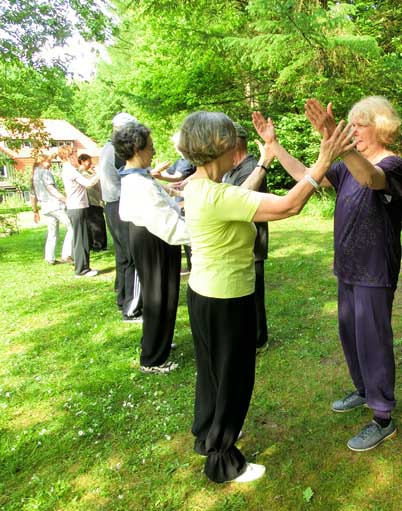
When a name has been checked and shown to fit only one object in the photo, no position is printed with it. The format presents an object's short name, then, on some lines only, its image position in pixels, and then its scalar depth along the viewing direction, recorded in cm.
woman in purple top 227
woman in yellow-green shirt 190
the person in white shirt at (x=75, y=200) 709
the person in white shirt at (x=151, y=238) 343
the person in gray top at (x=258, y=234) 350
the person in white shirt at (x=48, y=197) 782
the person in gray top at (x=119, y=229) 500
